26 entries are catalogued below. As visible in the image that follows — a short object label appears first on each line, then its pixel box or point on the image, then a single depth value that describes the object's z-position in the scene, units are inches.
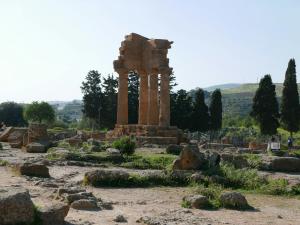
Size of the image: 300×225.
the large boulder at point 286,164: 689.0
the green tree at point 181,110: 2234.3
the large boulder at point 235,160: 706.2
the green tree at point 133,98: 2215.8
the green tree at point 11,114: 3467.0
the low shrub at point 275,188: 540.7
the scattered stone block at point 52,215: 315.0
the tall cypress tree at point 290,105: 2021.4
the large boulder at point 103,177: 546.3
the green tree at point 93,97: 2534.4
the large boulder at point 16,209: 299.3
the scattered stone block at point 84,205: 397.4
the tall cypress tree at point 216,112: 2310.5
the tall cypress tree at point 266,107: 2046.0
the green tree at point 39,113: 3063.5
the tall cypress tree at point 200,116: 2261.3
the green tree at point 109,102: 2416.3
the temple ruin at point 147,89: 1168.2
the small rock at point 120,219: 356.1
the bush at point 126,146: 829.8
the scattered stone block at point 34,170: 604.5
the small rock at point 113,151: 794.4
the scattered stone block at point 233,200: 426.6
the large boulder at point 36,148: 988.6
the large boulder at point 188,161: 655.1
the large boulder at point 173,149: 868.0
